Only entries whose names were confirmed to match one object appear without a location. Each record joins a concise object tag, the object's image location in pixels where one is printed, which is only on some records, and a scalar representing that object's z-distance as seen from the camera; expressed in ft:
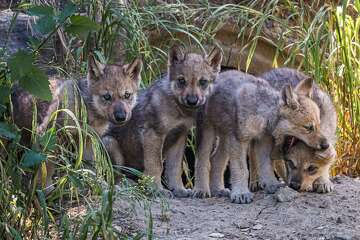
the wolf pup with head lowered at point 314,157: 39.45
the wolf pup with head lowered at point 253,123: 38.93
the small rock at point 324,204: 38.45
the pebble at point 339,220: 36.63
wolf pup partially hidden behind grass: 37.40
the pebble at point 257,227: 35.88
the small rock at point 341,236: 34.63
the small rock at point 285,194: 38.65
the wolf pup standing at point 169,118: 41.04
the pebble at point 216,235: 34.45
